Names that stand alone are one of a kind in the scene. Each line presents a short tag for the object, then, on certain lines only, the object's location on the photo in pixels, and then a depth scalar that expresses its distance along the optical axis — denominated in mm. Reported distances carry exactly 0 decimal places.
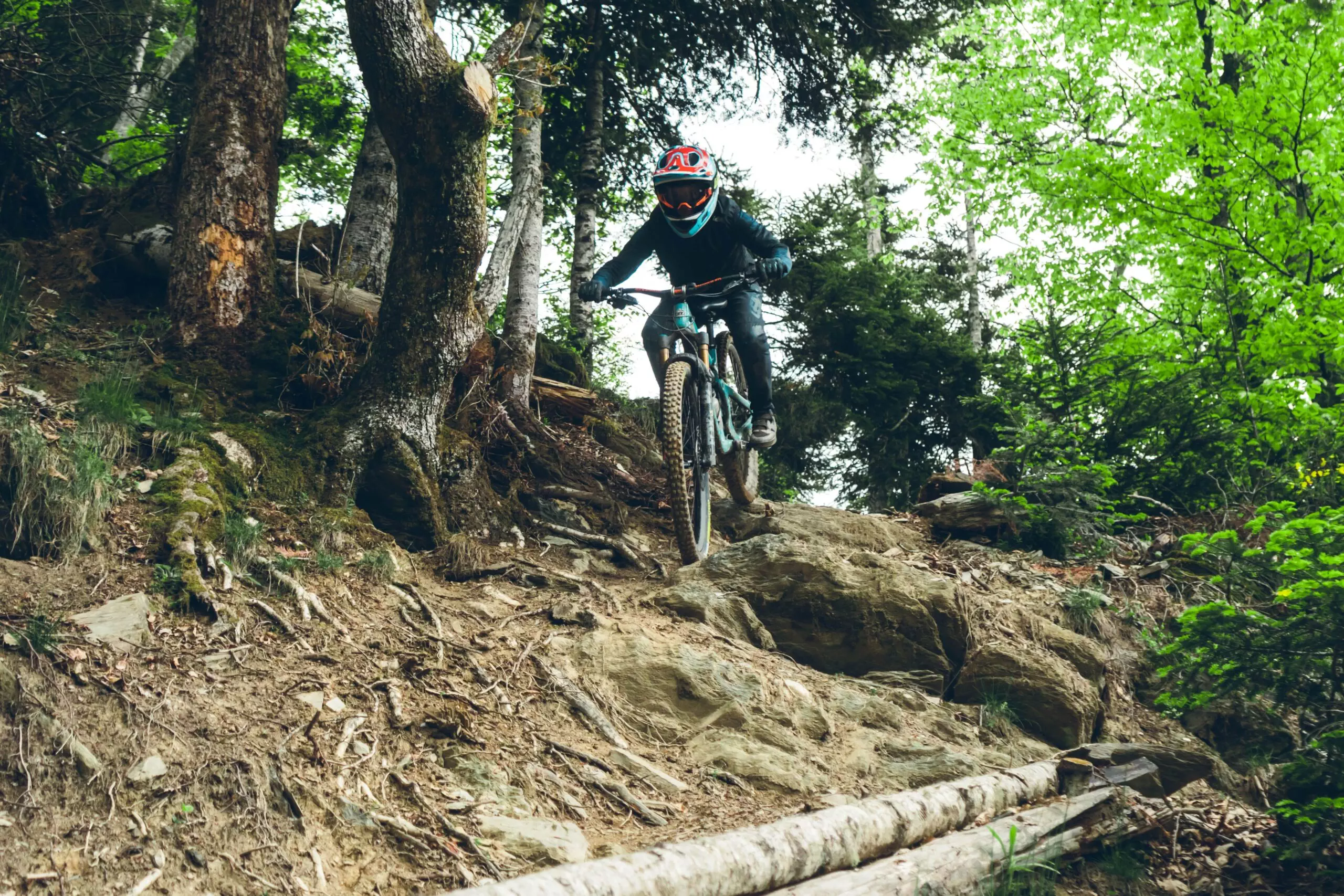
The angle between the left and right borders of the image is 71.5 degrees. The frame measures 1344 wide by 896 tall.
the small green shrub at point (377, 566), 5285
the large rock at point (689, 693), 4918
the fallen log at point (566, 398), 9227
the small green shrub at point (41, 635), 3369
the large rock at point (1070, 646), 6598
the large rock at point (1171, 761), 5086
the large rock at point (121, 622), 3693
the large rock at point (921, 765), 4824
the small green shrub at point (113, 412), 4906
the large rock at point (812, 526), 8102
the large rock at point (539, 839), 3500
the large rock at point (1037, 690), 5902
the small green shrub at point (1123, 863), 4660
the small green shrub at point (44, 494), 4016
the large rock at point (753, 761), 4520
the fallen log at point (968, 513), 8914
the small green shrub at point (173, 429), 5230
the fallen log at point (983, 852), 3598
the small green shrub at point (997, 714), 5762
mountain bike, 6203
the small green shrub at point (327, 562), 5055
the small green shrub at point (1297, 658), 4594
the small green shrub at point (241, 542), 4656
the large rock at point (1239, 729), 6086
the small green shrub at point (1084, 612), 7250
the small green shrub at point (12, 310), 5695
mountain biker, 6531
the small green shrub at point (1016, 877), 4036
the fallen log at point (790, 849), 2871
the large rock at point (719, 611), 5980
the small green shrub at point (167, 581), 4141
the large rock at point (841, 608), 6215
